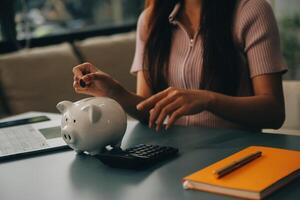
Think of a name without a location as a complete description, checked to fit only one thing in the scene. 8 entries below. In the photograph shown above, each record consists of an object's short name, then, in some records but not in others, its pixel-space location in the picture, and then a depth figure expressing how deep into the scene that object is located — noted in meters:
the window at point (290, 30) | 3.05
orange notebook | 0.80
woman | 1.33
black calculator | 0.99
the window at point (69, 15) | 3.09
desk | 0.87
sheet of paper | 1.20
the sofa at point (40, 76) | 2.57
